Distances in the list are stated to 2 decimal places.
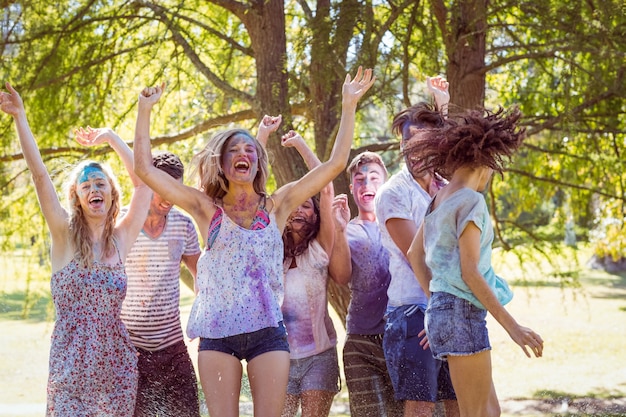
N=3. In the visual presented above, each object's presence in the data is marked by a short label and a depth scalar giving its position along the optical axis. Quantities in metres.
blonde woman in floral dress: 3.97
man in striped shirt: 4.38
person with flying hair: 3.51
